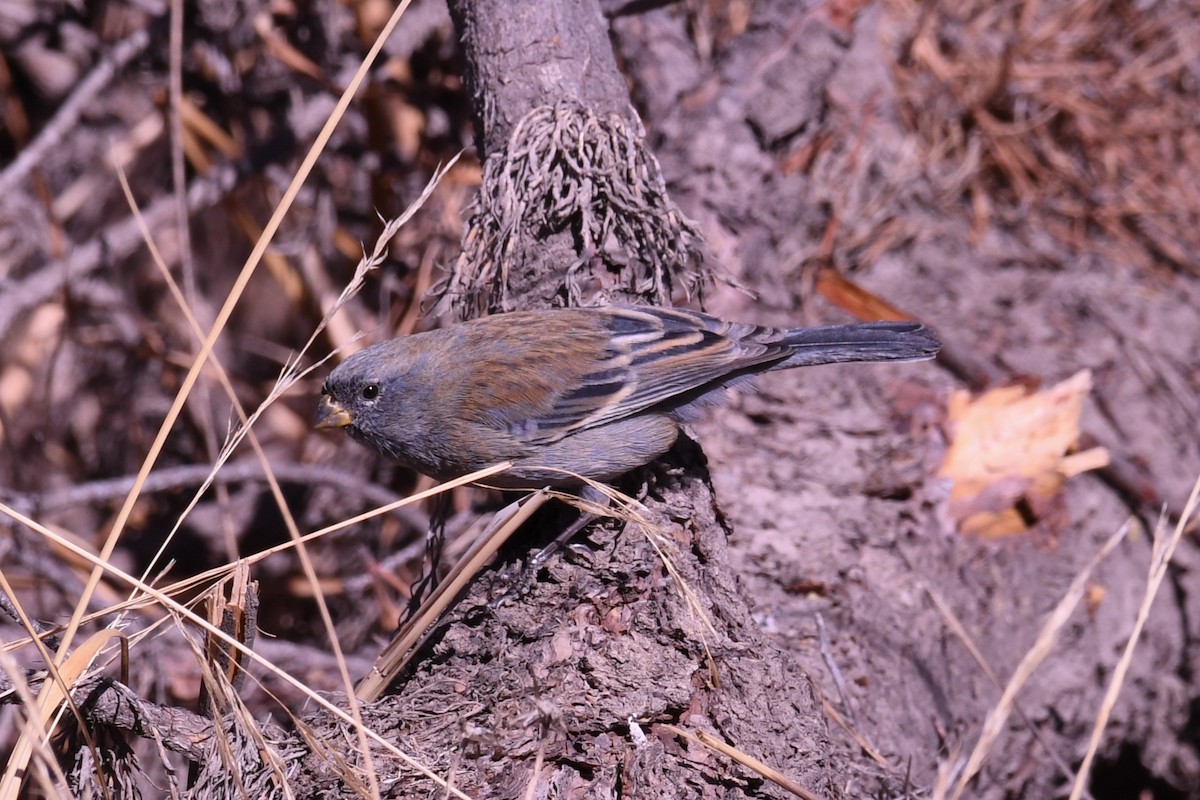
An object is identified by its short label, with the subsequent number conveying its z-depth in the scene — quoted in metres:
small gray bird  6.41
